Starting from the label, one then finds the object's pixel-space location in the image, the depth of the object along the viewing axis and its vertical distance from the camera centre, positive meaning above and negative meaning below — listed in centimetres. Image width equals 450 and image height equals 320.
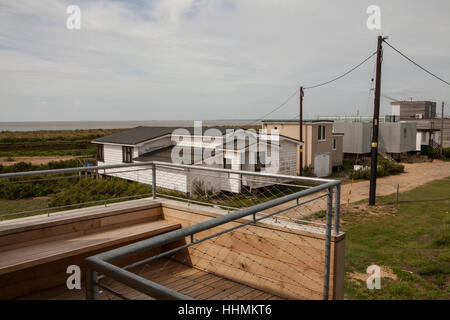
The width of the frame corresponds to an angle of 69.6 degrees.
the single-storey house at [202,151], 1802 -142
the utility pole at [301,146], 2238 -122
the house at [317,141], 2509 -100
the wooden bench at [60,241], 392 -156
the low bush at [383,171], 2295 -313
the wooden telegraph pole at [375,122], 1349 +29
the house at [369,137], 3178 -81
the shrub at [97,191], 1391 -280
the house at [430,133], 3759 -52
